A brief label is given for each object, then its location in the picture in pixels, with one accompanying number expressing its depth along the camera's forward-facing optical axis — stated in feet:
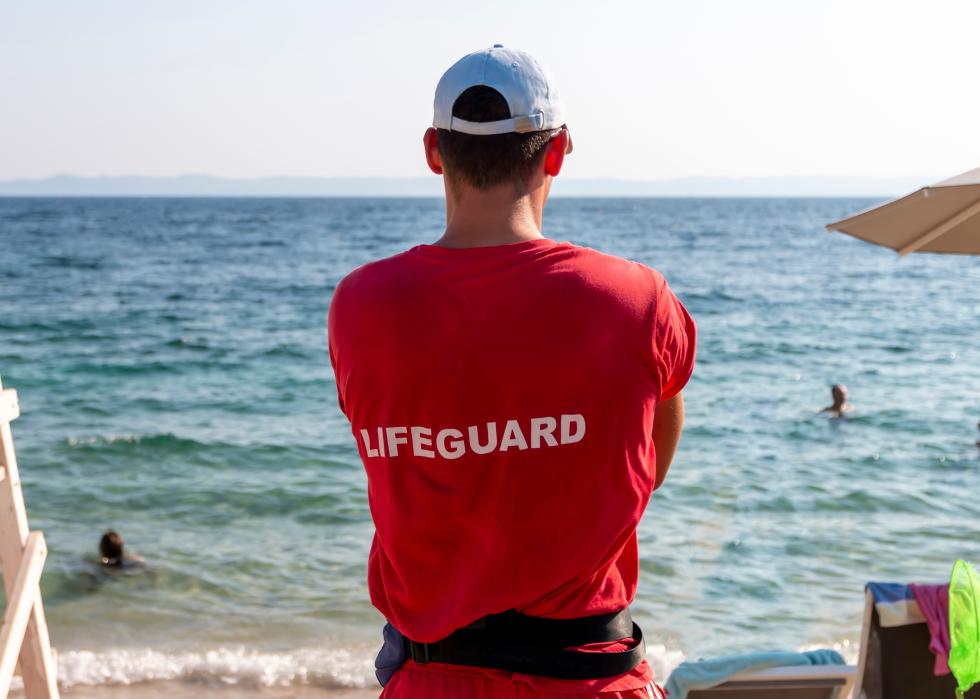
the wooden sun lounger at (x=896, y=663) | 10.93
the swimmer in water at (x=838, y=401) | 43.09
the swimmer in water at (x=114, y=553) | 24.85
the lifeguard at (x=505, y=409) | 4.36
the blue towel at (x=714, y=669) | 11.06
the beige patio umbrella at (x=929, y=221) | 11.81
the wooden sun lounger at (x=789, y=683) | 11.07
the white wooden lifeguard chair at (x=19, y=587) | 8.66
